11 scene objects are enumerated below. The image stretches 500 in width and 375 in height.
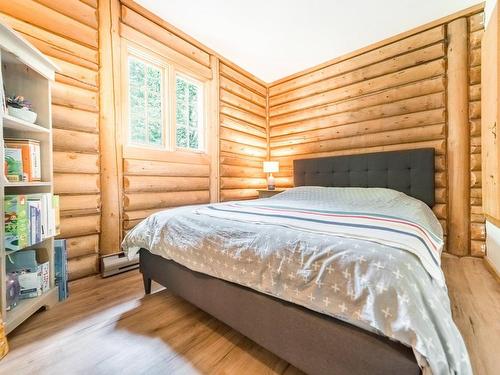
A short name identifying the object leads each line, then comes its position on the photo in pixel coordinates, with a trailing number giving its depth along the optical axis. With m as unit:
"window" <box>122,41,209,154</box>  2.53
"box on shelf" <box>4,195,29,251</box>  1.33
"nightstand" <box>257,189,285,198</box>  3.55
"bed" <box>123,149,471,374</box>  0.71
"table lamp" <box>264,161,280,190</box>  3.72
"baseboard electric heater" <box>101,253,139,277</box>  2.12
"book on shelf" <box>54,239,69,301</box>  1.73
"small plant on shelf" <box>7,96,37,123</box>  1.44
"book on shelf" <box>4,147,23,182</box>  1.40
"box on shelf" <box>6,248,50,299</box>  1.51
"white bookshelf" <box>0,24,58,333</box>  1.41
